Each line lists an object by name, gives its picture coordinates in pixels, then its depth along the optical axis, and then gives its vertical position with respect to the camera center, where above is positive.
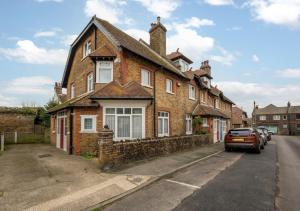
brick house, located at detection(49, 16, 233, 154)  11.84 +1.63
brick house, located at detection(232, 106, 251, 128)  39.17 -0.16
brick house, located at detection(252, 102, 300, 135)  64.18 -0.65
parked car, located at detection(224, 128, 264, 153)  13.56 -1.60
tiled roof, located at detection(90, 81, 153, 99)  11.30 +1.45
